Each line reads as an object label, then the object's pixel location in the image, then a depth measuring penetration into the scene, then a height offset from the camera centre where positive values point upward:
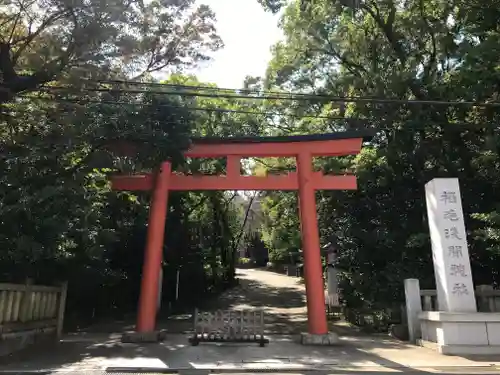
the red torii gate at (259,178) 10.95 +3.15
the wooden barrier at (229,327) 9.89 -0.79
